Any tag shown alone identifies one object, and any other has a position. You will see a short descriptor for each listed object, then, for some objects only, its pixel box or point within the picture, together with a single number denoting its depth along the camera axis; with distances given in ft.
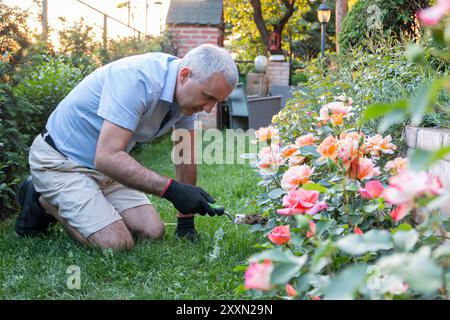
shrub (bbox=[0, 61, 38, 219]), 10.29
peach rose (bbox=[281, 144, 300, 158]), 7.11
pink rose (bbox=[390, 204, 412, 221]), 2.96
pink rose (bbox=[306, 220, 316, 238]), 3.47
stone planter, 6.40
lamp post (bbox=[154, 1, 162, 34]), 33.31
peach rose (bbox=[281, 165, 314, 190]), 5.82
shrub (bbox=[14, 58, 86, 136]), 12.18
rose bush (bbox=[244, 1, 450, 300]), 2.41
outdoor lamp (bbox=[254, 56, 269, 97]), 41.29
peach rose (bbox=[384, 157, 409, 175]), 6.21
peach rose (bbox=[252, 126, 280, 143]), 7.96
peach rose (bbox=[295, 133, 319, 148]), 7.20
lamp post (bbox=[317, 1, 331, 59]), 40.16
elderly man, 7.90
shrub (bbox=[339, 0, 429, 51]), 15.66
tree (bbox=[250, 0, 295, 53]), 53.69
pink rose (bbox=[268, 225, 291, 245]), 4.80
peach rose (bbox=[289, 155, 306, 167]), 6.99
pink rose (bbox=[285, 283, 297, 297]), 4.03
